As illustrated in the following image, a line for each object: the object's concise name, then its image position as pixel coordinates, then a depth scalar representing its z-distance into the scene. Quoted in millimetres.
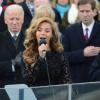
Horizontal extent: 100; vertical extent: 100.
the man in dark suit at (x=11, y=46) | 14203
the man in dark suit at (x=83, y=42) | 15422
